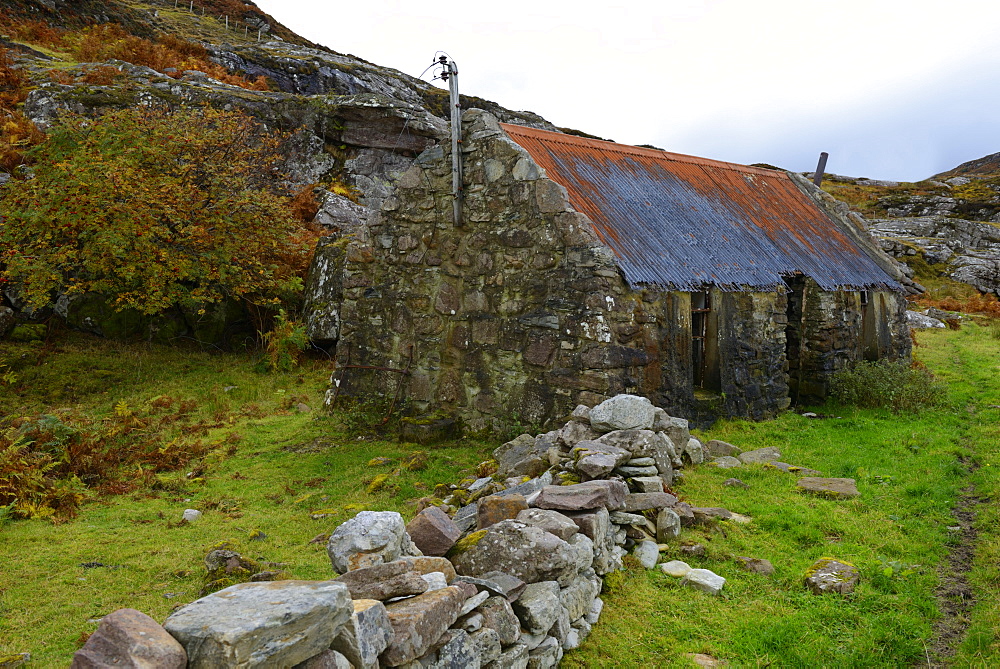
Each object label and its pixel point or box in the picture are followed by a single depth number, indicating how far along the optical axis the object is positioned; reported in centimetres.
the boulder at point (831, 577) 527
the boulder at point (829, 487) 761
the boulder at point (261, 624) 262
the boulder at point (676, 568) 554
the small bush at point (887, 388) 1201
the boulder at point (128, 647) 253
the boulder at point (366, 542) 405
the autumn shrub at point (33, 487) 762
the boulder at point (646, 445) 716
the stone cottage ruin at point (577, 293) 903
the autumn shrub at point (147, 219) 1339
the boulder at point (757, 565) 563
